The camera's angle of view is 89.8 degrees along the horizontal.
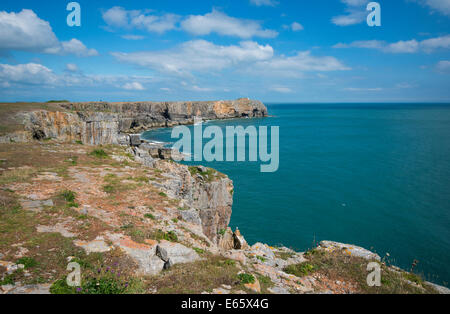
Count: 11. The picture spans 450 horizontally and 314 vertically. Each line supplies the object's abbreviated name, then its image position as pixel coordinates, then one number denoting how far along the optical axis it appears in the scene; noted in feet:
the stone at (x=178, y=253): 30.99
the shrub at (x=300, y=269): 37.25
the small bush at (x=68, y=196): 40.07
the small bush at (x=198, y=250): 34.38
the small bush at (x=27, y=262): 24.39
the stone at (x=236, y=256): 34.27
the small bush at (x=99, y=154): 71.28
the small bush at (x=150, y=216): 40.16
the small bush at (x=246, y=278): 26.69
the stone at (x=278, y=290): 28.14
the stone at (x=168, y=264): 28.98
